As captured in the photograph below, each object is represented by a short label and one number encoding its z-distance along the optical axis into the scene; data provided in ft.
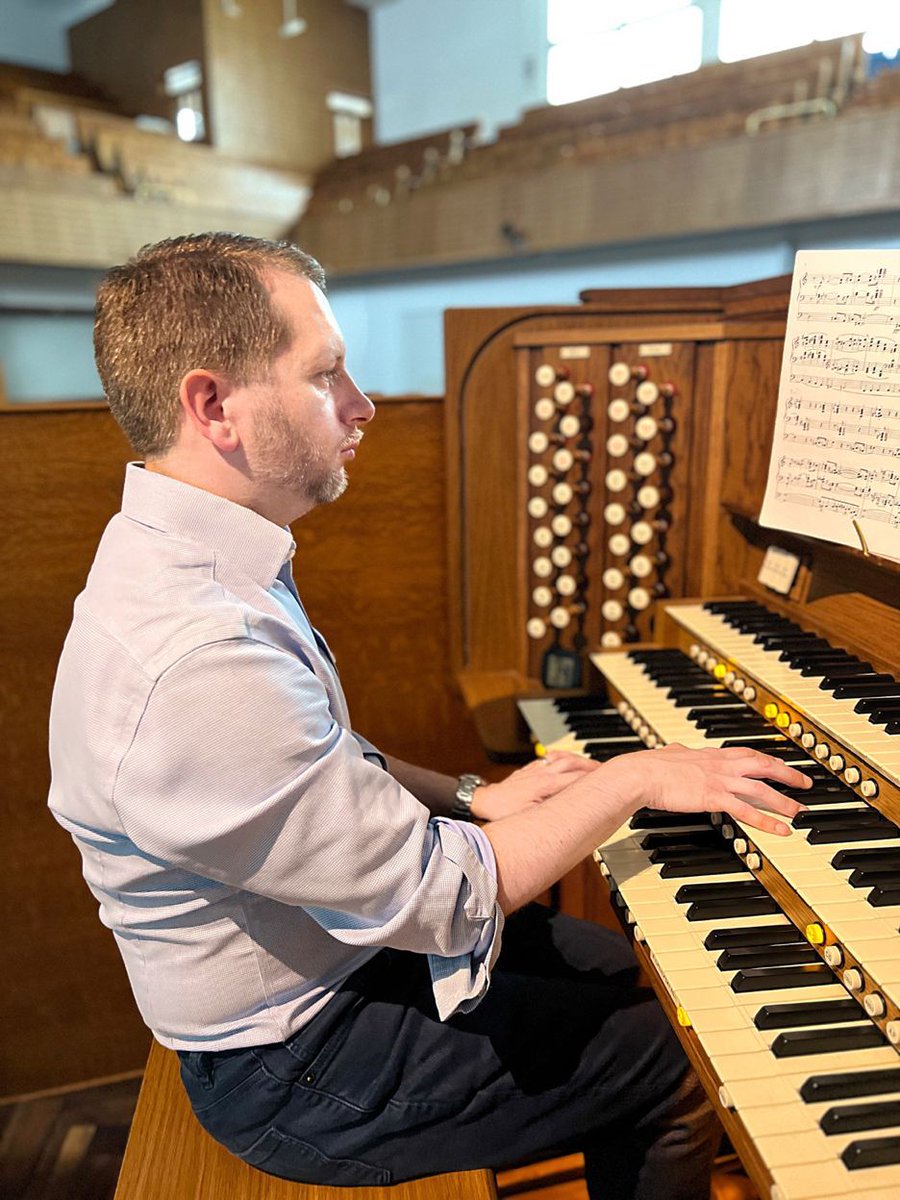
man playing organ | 3.04
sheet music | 4.56
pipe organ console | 3.03
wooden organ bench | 3.67
